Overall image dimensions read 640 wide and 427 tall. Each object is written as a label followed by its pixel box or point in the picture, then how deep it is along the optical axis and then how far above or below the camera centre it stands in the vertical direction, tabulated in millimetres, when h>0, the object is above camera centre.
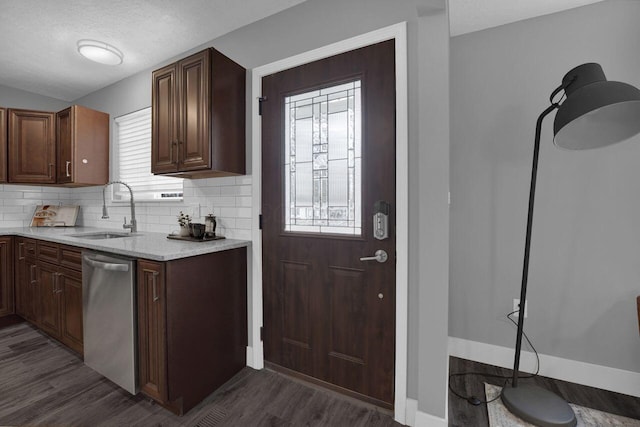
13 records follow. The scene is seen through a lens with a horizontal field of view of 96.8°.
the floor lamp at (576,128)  1267 +405
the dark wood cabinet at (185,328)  1634 -752
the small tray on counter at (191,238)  2133 -239
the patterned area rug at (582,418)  1570 -1189
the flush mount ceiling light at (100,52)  2381 +1332
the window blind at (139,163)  2836 +485
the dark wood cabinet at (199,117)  1986 +672
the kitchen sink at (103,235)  2811 -286
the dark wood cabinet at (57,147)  3113 +678
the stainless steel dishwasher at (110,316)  1765 -726
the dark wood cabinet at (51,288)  2242 -724
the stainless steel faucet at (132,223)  2828 -162
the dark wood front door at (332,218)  1690 -72
